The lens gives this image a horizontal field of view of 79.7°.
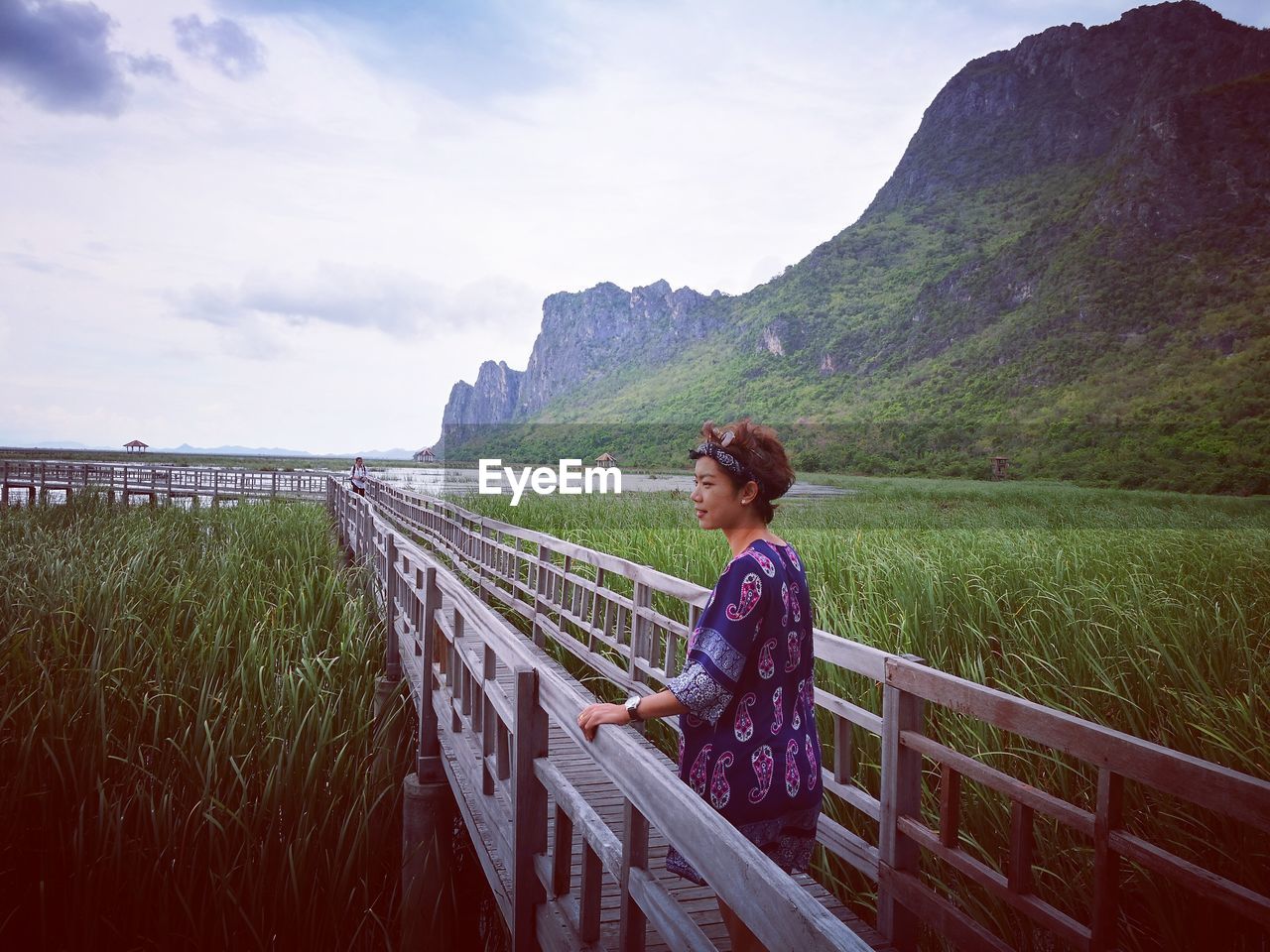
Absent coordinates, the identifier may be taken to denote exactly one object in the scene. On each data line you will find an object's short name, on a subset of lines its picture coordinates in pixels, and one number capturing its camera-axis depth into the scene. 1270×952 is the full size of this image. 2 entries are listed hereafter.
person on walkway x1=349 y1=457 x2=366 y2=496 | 21.80
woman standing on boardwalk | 1.73
